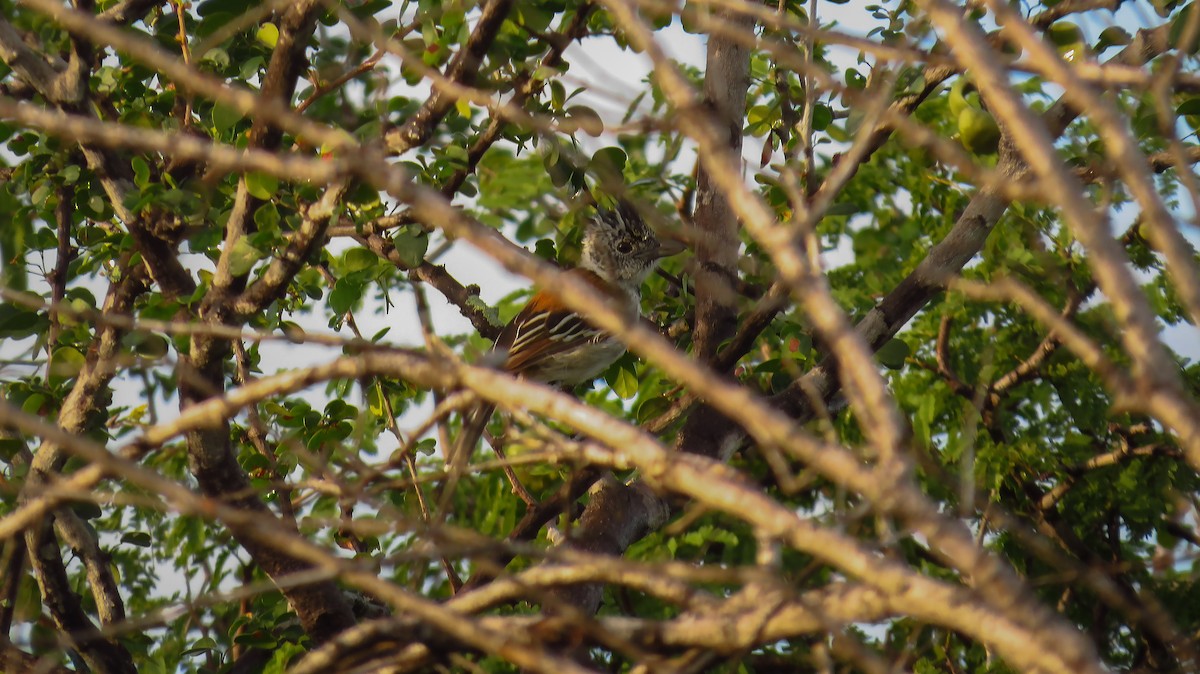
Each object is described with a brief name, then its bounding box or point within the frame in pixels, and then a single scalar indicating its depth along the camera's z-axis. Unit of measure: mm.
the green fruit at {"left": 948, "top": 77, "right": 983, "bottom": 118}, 8531
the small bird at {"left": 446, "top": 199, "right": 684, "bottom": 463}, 12783
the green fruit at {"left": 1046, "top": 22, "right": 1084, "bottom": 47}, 8133
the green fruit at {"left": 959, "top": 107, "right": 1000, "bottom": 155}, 8320
